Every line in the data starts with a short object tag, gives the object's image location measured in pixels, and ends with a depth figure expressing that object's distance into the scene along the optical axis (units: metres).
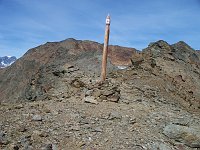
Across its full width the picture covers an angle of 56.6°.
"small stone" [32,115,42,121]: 5.92
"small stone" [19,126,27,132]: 5.48
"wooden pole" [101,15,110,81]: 7.60
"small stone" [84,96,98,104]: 7.00
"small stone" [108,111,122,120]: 6.35
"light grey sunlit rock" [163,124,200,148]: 5.99
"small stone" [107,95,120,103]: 7.21
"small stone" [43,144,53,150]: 5.11
